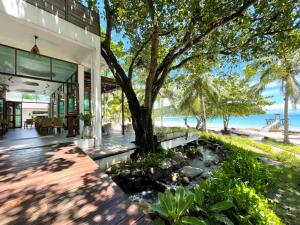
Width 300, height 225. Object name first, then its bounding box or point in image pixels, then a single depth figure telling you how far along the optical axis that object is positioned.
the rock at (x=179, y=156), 8.56
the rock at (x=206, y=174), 7.13
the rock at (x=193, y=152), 9.93
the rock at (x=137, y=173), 5.85
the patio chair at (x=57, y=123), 9.45
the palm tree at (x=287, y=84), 16.73
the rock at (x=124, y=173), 5.70
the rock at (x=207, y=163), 8.66
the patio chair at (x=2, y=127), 8.47
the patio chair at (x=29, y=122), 14.95
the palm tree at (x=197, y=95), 19.31
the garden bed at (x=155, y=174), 5.63
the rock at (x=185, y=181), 6.37
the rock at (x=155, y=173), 6.01
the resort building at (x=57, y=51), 5.53
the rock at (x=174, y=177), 6.37
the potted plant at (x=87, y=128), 7.05
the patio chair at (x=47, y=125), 9.18
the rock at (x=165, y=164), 6.58
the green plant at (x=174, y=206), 2.77
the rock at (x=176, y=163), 7.43
